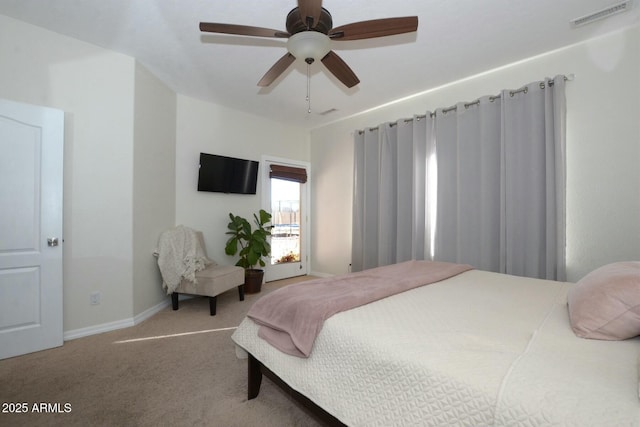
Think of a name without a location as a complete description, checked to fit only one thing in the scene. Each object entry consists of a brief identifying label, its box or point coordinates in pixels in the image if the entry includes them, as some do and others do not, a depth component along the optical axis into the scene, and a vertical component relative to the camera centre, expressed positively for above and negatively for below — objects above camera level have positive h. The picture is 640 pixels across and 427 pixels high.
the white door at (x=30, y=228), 2.19 -0.09
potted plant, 3.86 -0.43
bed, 0.75 -0.47
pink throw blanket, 1.30 -0.44
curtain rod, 2.64 +1.27
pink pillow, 1.04 -0.36
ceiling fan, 1.67 +1.15
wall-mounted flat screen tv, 3.85 +0.61
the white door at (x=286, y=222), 4.67 -0.10
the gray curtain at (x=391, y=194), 3.52 +0.30
